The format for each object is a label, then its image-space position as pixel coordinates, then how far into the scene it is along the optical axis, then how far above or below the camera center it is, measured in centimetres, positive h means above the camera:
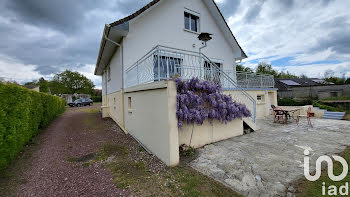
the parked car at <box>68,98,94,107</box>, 2787 -43
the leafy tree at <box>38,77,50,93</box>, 4154 +430
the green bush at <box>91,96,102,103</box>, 4048 +24
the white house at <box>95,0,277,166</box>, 394 +126
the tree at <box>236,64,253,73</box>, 3118 +686
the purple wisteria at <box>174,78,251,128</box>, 389 -19
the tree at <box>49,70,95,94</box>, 3856 +489
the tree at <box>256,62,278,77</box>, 3723 +776
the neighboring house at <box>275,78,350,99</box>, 1675 +64
